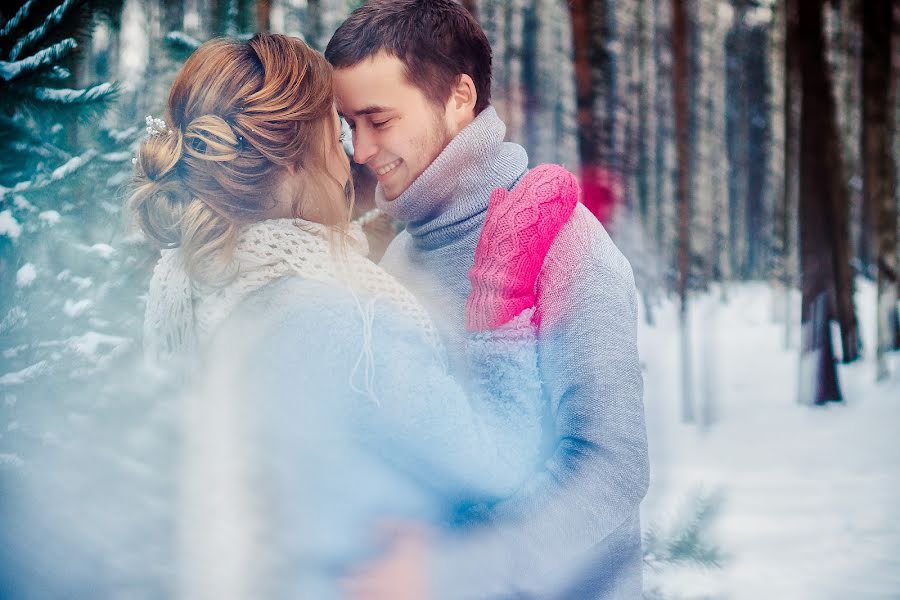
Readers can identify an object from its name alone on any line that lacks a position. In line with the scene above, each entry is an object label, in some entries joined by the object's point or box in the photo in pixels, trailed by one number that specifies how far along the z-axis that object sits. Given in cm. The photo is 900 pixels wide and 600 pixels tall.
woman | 129
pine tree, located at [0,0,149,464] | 197
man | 132
